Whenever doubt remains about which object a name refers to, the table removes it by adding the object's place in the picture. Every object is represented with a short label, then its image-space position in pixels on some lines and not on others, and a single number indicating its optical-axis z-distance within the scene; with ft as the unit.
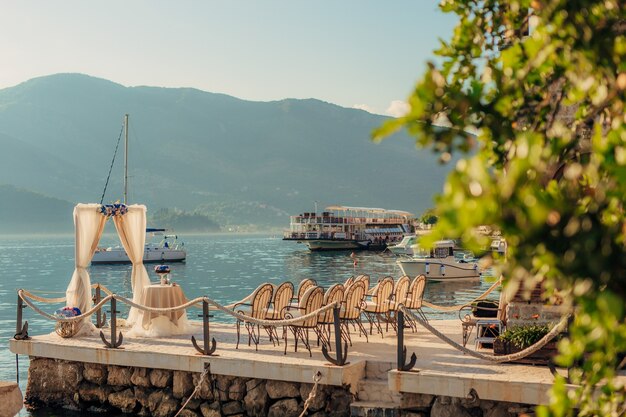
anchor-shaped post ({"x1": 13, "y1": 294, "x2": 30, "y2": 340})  47.88
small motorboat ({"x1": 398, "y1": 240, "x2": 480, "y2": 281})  175.01
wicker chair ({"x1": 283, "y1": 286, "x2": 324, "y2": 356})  40.78
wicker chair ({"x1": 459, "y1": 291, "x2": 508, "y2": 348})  39.99
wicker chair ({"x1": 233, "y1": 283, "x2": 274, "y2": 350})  43.86
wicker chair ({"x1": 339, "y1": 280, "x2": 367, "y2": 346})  43.88
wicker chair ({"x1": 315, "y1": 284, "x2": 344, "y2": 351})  41.74
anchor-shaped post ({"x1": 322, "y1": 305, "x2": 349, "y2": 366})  36.91
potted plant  36.58
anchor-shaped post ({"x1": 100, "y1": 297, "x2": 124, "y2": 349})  44.42
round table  48.93
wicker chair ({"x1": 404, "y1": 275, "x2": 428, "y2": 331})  49.93
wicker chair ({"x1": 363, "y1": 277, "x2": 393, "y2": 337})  47.47
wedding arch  51.39
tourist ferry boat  361.71
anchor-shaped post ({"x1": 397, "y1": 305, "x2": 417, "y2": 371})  35.40
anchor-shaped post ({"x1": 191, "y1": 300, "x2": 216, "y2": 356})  41.45
